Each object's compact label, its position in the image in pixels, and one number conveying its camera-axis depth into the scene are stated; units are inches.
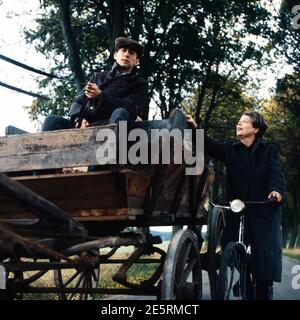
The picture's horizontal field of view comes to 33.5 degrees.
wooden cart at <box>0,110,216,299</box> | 135.4
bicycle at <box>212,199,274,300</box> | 177.9
